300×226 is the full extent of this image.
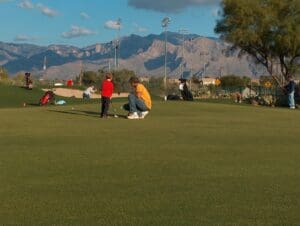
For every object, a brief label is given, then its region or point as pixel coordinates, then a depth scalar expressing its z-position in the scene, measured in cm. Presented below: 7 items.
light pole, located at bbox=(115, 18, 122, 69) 9088
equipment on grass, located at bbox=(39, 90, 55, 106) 3931
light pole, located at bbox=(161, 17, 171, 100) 7986
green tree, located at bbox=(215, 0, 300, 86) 6369
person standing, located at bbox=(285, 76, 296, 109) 4054
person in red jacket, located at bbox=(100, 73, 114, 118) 2438
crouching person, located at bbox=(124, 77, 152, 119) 2400
